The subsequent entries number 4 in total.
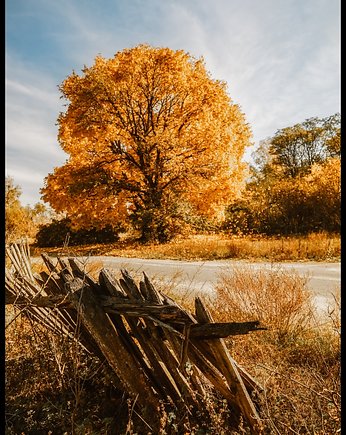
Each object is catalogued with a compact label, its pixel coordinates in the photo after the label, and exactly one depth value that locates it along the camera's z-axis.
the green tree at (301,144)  37.56
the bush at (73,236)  22.77
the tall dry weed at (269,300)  4.66
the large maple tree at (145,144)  17.30
